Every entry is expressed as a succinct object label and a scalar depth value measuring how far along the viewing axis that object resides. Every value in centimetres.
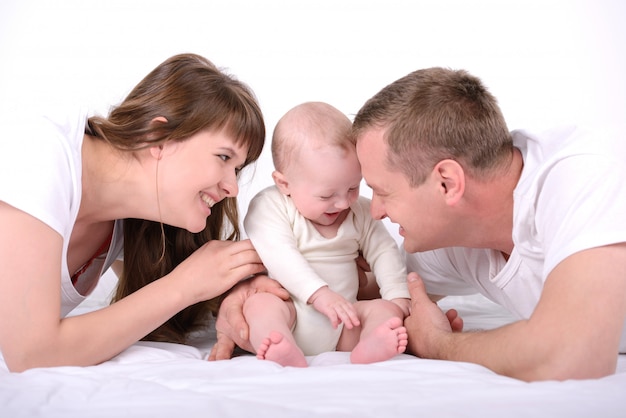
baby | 224
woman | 189
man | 165
